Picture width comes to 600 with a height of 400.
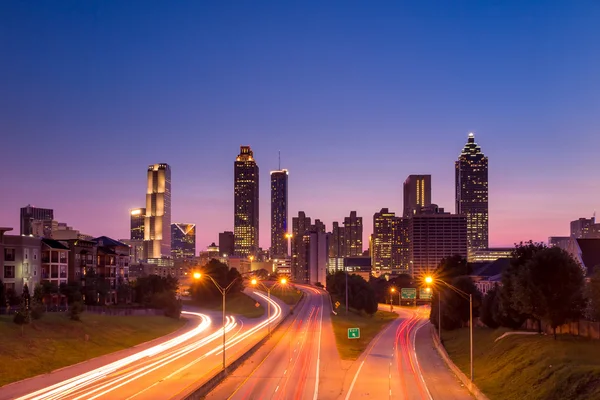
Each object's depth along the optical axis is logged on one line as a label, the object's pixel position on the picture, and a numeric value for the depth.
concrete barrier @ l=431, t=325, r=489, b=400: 42.52
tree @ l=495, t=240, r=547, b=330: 58.78
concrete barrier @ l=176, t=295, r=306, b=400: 38.66
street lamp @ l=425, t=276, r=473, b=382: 49.56
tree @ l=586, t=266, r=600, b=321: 47.12
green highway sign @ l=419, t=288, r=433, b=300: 97.28
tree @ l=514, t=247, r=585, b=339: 52.28
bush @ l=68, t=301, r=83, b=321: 68.38
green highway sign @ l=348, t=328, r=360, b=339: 71.73
